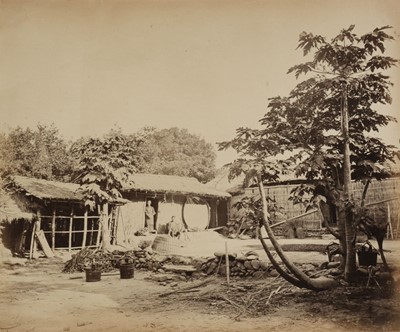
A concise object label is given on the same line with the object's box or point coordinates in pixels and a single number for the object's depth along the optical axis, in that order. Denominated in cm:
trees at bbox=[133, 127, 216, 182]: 1415
